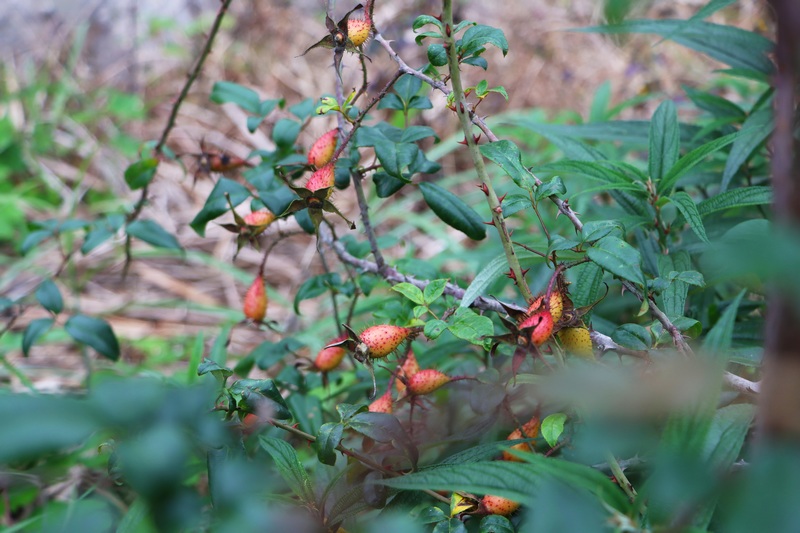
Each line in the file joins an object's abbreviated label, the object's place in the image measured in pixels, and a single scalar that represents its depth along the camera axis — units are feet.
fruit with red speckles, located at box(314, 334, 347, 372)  2.35
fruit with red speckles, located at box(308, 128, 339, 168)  2.18
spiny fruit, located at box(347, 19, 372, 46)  2.09
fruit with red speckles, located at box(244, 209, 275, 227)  2.24
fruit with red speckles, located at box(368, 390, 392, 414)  2.13
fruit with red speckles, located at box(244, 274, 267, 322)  2.37
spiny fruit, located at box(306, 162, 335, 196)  2.12
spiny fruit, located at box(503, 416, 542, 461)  2.11
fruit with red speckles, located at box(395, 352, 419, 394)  2.18
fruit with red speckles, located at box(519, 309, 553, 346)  1.95
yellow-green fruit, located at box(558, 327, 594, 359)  2.01
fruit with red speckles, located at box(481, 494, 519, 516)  2.02
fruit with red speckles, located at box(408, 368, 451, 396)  2.13
